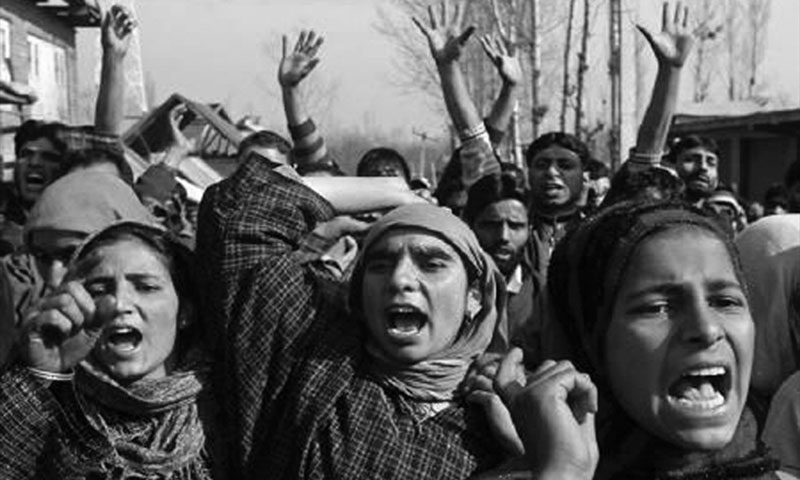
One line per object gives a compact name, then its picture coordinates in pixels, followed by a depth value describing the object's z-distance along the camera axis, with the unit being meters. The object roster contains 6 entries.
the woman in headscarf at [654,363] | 2.03
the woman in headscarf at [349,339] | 2.45
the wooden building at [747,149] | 20.64
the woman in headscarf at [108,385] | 2.47
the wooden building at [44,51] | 24.02
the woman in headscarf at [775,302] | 2.69
